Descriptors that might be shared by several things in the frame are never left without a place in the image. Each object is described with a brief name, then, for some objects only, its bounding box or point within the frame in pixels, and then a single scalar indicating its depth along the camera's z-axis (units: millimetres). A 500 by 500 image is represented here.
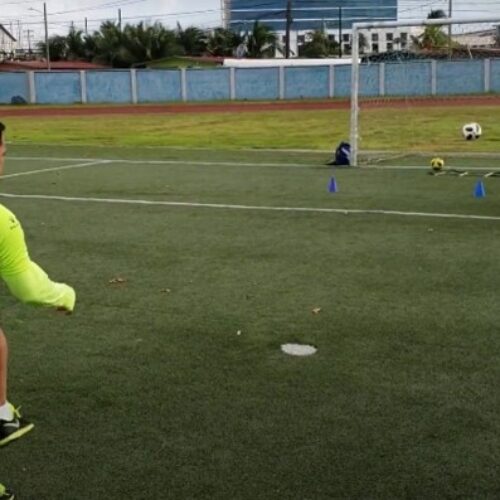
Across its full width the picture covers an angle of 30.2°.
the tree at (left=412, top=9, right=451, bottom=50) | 36562
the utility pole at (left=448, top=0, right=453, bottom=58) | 34047
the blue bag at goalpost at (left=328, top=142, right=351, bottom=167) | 17969
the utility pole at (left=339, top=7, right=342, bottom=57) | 95325
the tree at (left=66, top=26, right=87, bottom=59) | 91125
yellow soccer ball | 16312
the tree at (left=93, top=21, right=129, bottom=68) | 81562
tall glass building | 126125
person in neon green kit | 4168
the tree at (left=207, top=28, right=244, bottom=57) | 92562
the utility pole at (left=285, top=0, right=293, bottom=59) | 77438
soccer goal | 19656
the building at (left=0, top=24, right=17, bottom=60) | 107062
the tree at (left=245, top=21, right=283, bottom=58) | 88875
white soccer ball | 23406
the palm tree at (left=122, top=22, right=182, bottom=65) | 80312
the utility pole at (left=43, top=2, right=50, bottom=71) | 83950
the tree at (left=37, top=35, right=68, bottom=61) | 93250
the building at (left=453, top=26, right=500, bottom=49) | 30284
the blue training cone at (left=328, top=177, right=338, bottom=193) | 14047
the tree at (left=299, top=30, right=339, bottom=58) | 97688
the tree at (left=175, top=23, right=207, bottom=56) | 91125
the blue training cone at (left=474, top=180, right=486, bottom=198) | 13164
